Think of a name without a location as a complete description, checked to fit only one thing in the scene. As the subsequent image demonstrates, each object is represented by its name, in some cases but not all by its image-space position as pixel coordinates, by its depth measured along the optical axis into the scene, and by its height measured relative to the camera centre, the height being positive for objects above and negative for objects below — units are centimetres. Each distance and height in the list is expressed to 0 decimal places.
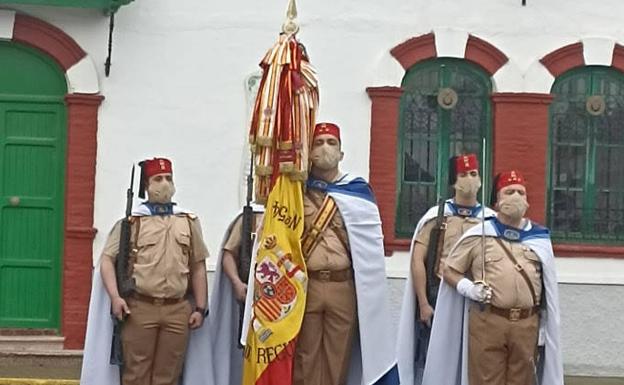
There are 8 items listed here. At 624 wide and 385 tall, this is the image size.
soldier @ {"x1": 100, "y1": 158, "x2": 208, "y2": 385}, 909 -53
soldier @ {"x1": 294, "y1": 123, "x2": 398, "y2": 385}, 855 -46
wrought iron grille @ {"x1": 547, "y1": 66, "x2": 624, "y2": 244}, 1268 +56
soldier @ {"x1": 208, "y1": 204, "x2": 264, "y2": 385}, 955 -74
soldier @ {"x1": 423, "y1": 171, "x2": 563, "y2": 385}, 882 -50
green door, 1212 +13
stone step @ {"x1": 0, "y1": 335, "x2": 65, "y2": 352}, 1204 -126
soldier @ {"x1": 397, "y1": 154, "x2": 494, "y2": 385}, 955 -30
